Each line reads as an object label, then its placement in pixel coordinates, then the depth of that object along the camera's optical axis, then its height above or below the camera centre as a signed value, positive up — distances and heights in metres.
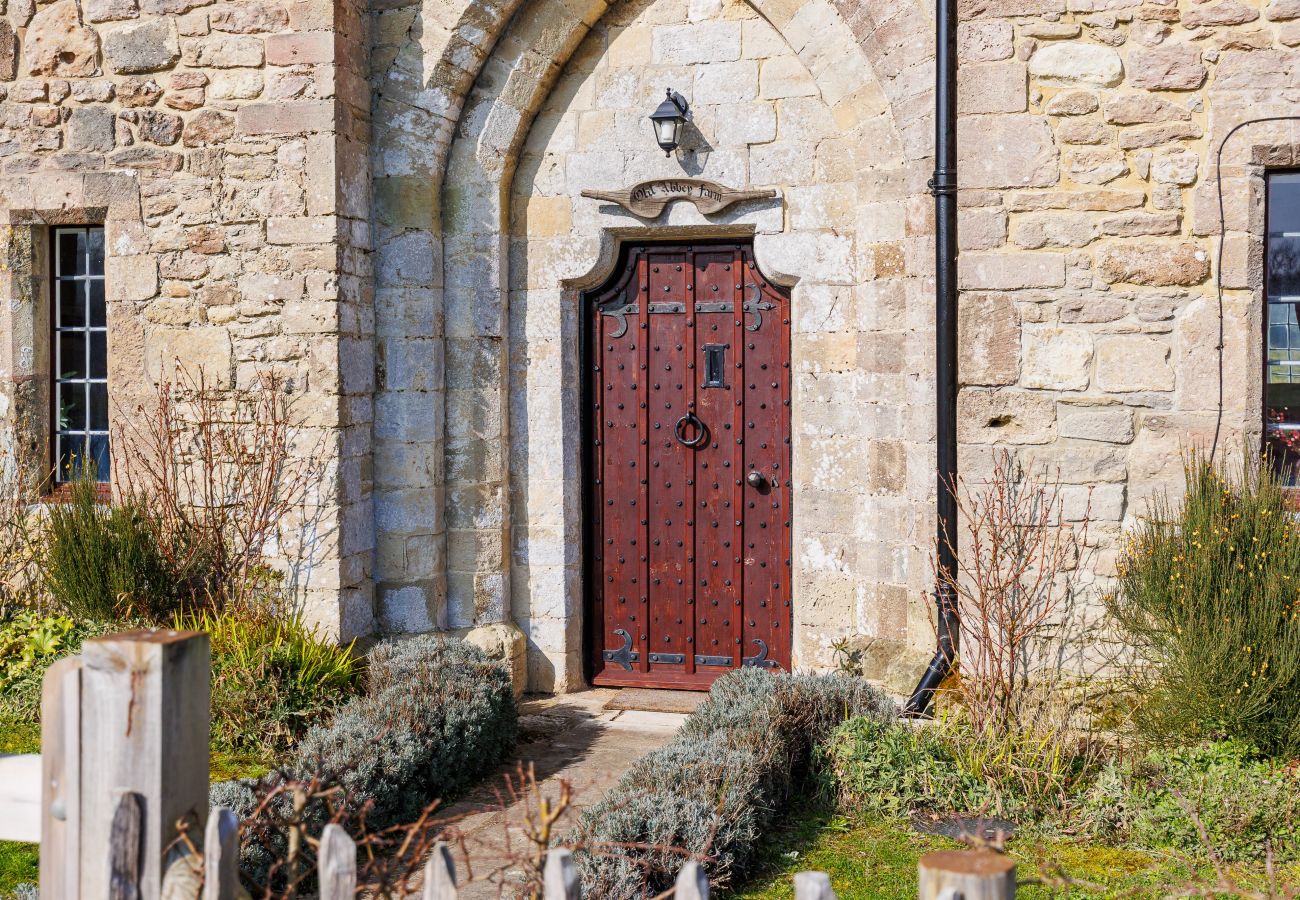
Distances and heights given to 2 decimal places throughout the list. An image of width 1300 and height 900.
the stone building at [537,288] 5.87 +0.81
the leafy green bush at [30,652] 5.59 -0.90
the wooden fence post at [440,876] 2.03 -0.68
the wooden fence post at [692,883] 1.96 -0.67
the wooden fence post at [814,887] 1.92 -0.66
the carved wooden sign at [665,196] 6.13 +1.26
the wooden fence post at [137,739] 2.05 -0.47
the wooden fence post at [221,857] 2.01 -0.64
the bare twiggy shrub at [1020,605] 4.88 -0.61
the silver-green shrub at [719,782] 3.61 -1.08
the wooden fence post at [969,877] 1.85 -0.62
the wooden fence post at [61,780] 2.11 -0.54
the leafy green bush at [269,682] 5.20 -0.96
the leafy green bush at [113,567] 5.79 -0.52
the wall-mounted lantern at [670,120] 6.03 +1.59
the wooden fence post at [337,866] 2.02 -0.66
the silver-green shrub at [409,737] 4.18 -1.05
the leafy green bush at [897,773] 4.46 -1.15
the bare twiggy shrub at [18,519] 6.23 -0.32
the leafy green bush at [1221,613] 4.30 -0.57
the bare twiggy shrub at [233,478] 5.94 -0.11
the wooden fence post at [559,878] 1.96 -0.66
